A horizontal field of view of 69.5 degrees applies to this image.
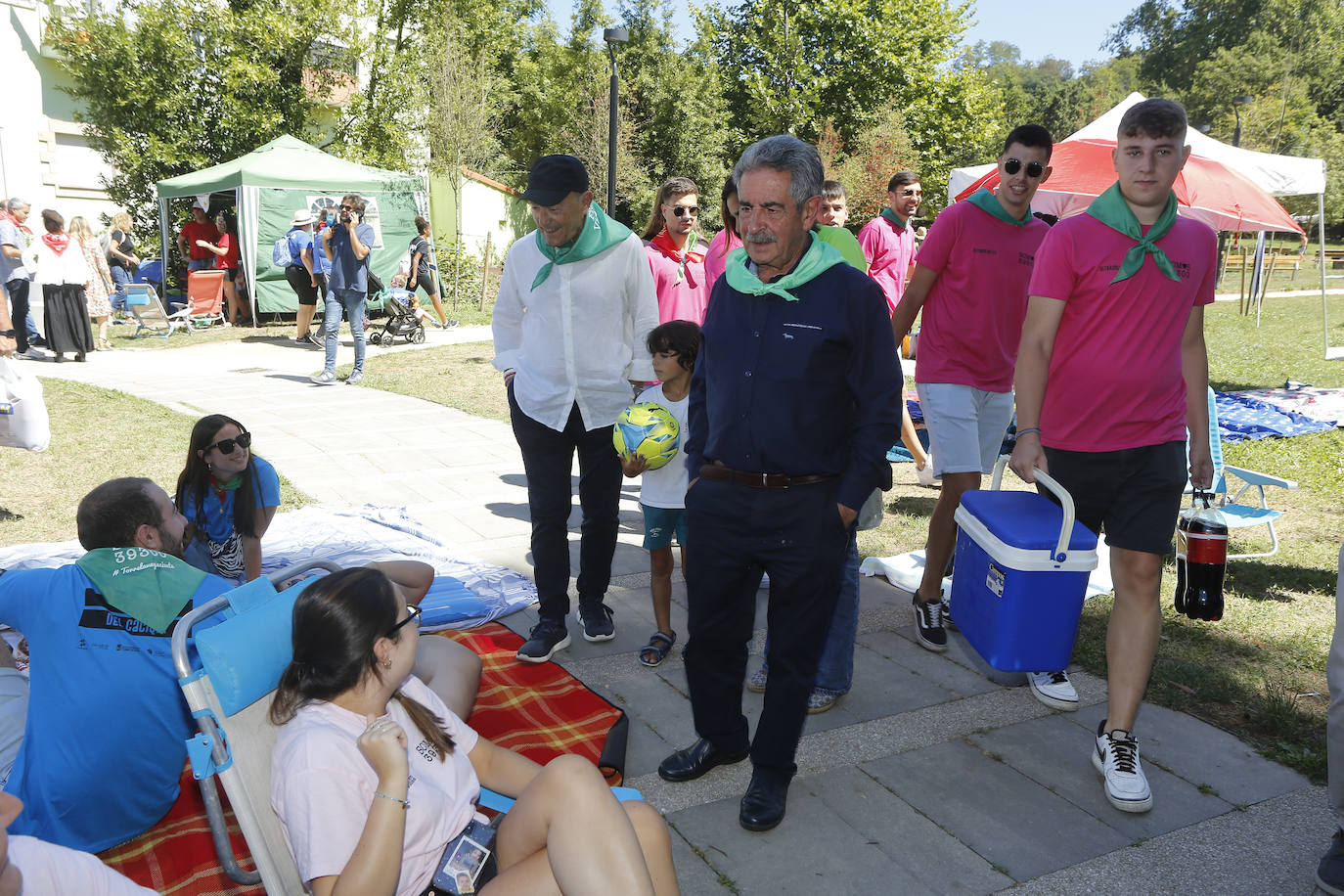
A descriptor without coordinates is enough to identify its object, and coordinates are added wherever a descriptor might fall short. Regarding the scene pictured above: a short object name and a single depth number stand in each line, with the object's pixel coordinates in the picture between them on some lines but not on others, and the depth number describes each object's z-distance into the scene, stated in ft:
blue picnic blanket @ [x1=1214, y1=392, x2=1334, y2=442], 29.53
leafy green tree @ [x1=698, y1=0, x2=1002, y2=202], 122.31
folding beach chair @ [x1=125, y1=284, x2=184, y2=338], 49.80
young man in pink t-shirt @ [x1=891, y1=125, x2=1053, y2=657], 13.91
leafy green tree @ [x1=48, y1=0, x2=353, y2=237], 60.29
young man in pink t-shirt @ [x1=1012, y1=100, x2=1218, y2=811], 10.48
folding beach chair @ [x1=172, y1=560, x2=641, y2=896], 7.29
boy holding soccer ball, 12.99
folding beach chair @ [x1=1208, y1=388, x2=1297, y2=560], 17.19
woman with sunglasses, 12.75
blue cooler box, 10.44
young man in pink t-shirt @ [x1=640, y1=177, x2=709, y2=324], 18.83
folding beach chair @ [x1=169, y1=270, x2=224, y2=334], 52.34
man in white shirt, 13.37
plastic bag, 19.19
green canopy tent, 52.60
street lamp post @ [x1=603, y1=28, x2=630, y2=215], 44.72
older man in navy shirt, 9.20
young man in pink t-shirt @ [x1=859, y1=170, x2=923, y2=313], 24.84
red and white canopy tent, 29.30
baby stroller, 47.24
